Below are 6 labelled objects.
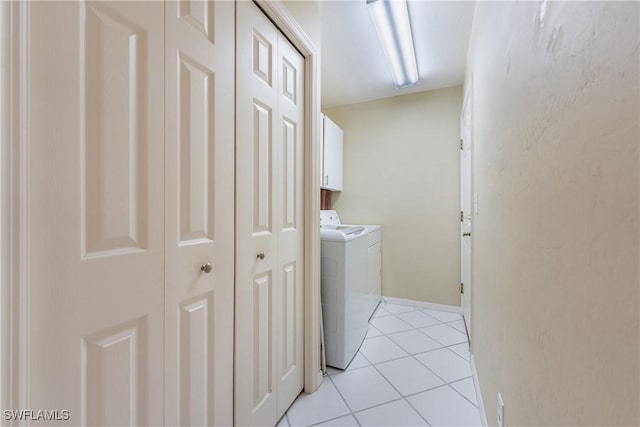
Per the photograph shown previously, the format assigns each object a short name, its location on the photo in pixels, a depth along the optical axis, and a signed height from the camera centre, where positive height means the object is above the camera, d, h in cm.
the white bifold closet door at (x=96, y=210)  56 +0
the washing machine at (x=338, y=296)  185 -56
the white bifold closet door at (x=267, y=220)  113 -4
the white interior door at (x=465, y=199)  223 +12
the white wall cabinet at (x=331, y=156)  277 +60
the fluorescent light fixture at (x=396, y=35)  167 +125
